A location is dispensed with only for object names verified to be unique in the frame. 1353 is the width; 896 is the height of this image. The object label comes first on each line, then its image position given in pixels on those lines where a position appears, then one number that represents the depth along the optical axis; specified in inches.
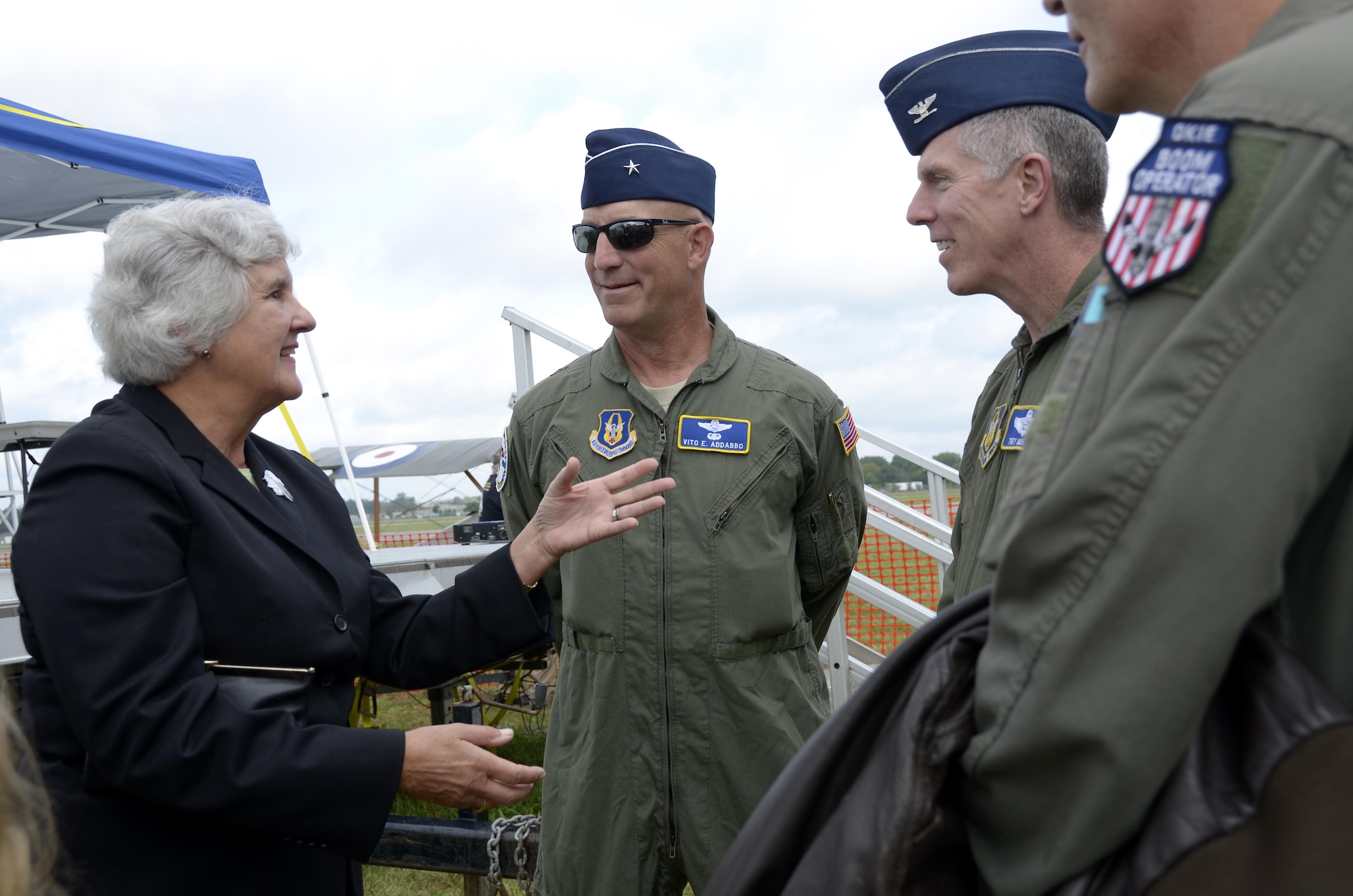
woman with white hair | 67.9
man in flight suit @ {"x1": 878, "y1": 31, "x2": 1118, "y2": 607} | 88.4
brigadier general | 104.4
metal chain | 106.3
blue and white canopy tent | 251.0
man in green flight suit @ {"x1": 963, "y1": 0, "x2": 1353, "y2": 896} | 31.5
